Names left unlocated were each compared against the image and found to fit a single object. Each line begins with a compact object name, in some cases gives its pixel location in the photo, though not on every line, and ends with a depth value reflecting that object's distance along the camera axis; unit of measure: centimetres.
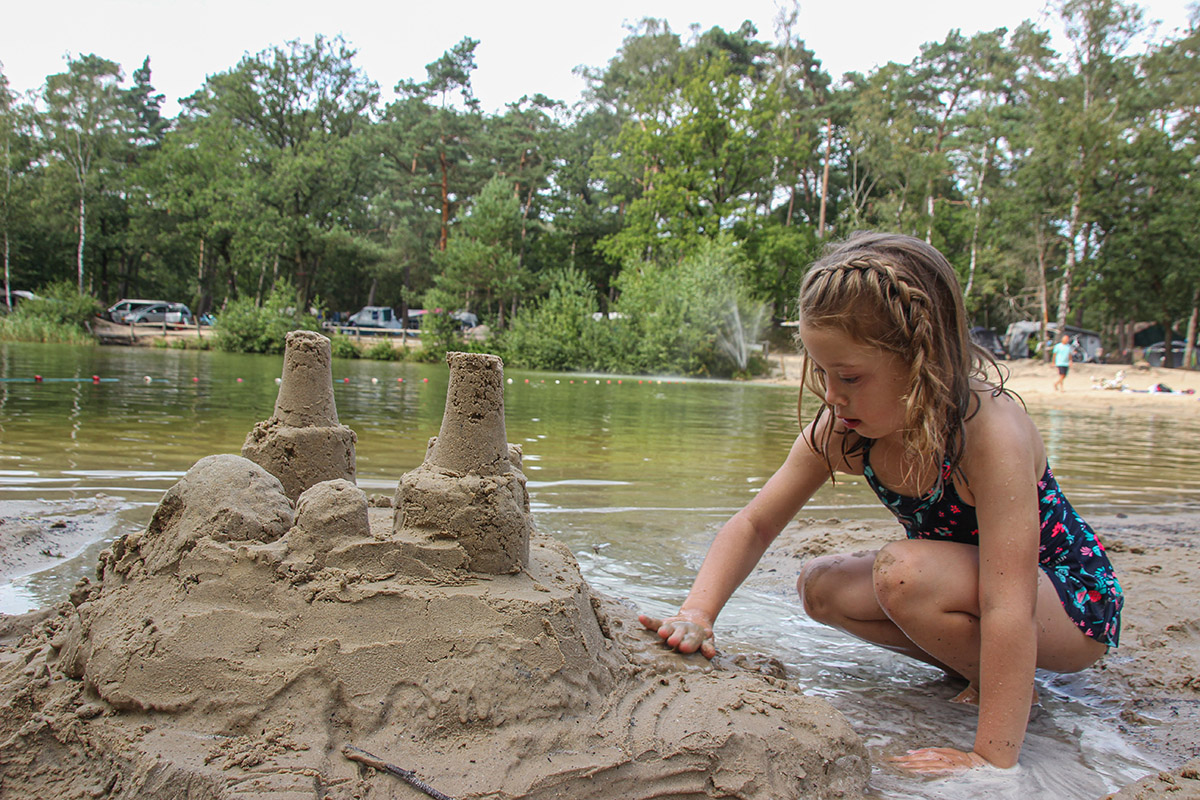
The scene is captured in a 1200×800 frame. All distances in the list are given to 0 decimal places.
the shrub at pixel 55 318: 3297
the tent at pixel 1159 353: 3859
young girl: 212
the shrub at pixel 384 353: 3469
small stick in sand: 166
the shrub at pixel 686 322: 3164
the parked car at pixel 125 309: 4034
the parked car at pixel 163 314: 4162
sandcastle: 173
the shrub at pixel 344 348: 3408
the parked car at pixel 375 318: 4484
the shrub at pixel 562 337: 3291
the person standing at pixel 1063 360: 2428
